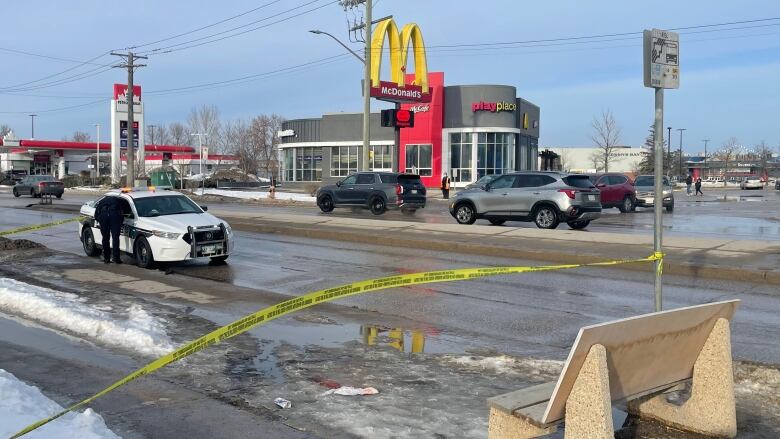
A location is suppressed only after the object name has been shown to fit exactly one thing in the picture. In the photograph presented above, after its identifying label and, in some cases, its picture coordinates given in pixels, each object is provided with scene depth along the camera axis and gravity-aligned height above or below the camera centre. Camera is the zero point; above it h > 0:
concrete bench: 4.30 -1.26
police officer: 14.62 -0.79
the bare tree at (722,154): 107.46 +5.39
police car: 13.84 -0.89
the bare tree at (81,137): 154.62 +9.46
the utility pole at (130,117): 46.69 +4.10
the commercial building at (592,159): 118.49 +4.55
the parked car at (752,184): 71.38 +0.24
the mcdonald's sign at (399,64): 46.88 +8.10
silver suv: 21.11 -0.43
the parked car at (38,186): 43.79 -0.28
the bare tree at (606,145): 69.56 +3.95
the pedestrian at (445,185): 43.06 -0.04
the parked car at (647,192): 31.72 -0.28
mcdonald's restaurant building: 56.22 +3.81
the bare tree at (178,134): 124.79 +8.28
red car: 31.03 -0.23
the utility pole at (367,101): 36.59 +4.14
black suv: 29.44 -0.32
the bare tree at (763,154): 116.82 +5.70
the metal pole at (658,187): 6.87 -0.01
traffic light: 42.34 +3.79
